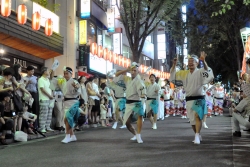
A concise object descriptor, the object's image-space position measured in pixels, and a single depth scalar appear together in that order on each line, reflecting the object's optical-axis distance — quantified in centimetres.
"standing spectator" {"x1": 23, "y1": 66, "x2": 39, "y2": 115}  998
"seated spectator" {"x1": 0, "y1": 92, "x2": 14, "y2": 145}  799
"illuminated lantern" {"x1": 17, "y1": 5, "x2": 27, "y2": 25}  1356
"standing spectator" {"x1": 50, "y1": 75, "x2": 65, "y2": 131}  1141
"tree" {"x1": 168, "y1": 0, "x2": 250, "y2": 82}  2398
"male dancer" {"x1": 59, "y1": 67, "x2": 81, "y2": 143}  839
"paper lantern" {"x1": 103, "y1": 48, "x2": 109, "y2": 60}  2173
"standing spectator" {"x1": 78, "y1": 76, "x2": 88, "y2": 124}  1183
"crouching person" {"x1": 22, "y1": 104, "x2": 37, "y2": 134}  927
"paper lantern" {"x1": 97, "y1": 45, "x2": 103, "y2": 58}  2082
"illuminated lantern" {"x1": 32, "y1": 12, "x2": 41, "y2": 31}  1446
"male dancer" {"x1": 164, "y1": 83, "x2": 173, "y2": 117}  2072
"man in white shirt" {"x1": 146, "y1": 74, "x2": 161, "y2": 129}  1270
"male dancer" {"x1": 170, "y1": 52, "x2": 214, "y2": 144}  773
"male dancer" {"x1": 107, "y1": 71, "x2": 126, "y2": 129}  1249
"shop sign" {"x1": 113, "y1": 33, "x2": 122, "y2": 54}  2720
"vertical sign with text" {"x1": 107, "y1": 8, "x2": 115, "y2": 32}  2467
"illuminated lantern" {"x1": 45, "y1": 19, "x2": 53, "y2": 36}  1573
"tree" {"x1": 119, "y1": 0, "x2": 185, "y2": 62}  2014
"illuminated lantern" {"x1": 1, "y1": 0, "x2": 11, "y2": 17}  1217
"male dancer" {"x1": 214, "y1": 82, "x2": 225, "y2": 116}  1970
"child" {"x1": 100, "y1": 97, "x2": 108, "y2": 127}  1370
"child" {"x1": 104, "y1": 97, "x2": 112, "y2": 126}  1425
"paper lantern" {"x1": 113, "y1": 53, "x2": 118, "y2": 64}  2355
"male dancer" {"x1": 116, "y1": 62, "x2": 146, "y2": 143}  835
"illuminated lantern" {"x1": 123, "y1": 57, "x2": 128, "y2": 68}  2561
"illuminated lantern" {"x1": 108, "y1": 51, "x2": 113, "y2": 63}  2258
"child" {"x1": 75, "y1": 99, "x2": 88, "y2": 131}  895
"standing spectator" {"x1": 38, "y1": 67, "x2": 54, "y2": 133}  1029
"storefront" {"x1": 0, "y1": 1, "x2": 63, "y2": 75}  1381
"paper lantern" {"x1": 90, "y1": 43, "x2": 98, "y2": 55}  1998
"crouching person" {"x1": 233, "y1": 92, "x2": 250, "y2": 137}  860
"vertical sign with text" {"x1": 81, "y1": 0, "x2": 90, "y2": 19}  2077
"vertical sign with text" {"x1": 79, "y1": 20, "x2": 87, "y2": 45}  2095
